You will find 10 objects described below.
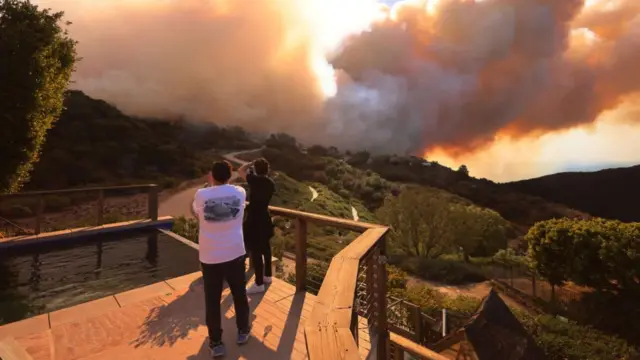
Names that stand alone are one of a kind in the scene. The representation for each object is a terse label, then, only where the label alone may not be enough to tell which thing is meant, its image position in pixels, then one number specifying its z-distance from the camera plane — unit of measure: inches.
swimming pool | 211.5
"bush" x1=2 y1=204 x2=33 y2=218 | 774.3
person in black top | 177.8
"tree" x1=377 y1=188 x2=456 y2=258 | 1178.0
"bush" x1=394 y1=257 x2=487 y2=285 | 1011.3
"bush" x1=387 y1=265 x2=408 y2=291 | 679.7
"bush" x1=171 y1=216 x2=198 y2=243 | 418.4
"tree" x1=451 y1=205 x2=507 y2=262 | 1215.6
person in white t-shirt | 118.3
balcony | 133.3
